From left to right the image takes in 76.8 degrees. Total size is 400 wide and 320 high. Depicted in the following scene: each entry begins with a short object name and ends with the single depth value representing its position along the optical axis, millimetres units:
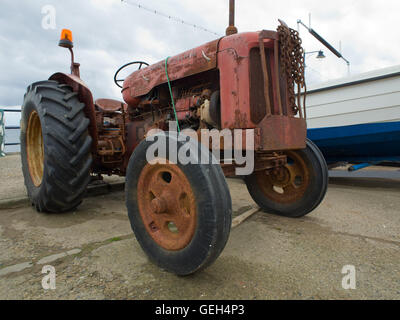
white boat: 4375
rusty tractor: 1323
